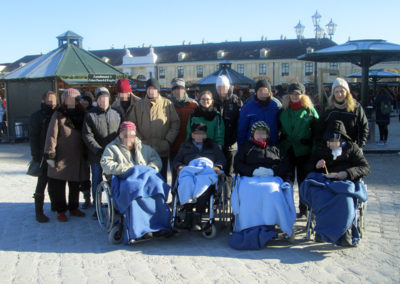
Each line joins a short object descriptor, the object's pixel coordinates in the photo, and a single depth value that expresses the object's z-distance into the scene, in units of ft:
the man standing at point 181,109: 19.94
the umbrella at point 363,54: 37.37
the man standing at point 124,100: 19.34
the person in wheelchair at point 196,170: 15.90
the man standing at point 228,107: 18.97
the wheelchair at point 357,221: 14.74
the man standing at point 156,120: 18.78
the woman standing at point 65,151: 18.02
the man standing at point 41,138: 18.53
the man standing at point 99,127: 17.94
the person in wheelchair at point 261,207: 14.88
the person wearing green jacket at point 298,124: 17.37
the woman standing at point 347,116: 16.83
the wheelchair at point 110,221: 15.54
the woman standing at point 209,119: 18.20
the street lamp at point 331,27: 71.15
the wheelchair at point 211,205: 15.99
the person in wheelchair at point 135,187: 15.08
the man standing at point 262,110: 18.07
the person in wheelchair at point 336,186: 14.30
